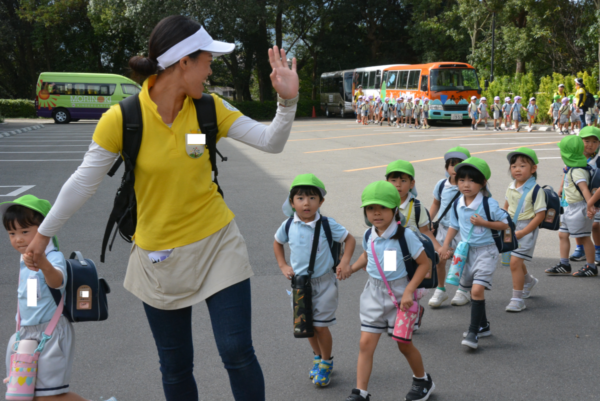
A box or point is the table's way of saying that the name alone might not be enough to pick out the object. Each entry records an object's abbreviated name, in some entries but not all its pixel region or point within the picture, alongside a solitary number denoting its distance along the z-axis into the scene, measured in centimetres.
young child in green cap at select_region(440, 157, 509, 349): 416
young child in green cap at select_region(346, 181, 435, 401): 335
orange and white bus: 2802
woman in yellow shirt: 243
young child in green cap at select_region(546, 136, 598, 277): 566
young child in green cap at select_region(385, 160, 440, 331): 430
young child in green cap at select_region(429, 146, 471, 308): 503
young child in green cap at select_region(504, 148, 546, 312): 480
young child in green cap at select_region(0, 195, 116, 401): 283
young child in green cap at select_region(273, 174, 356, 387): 364
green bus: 3198
